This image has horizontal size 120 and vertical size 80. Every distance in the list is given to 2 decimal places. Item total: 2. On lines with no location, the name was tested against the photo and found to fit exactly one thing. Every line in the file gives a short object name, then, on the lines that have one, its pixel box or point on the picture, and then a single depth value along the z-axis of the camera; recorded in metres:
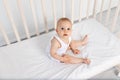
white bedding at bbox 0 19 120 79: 0.97
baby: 1.01
